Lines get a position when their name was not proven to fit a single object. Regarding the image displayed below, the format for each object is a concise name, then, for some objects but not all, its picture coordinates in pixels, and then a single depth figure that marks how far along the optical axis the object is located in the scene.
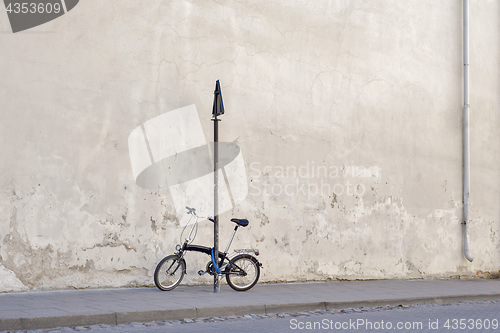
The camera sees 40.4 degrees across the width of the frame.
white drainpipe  14.55
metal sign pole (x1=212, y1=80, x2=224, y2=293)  9.98
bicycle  10.02
